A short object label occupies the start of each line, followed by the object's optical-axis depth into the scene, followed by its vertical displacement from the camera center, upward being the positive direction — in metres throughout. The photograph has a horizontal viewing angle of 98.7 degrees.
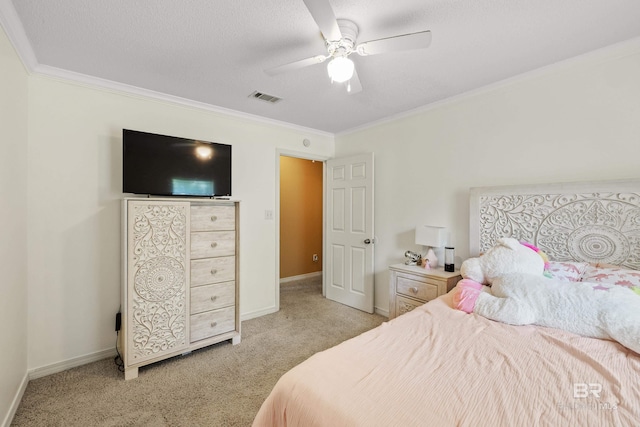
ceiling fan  1.33 +0.95
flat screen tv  2.31 +0.43
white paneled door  3.53 -0.26
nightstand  2.47 -0.68
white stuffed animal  1.34 -0.50
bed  0.88 -0.64
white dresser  2.12 -0.55
